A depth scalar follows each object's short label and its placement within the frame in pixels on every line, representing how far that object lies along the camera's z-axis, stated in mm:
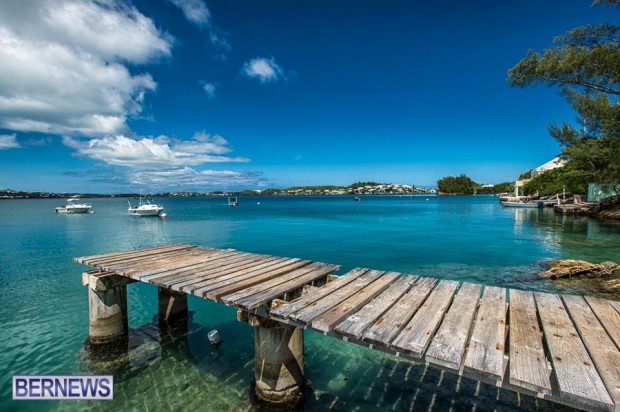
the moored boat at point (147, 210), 62438
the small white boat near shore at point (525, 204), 69500
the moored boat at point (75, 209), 70438
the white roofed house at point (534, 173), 98000
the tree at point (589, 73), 13648
